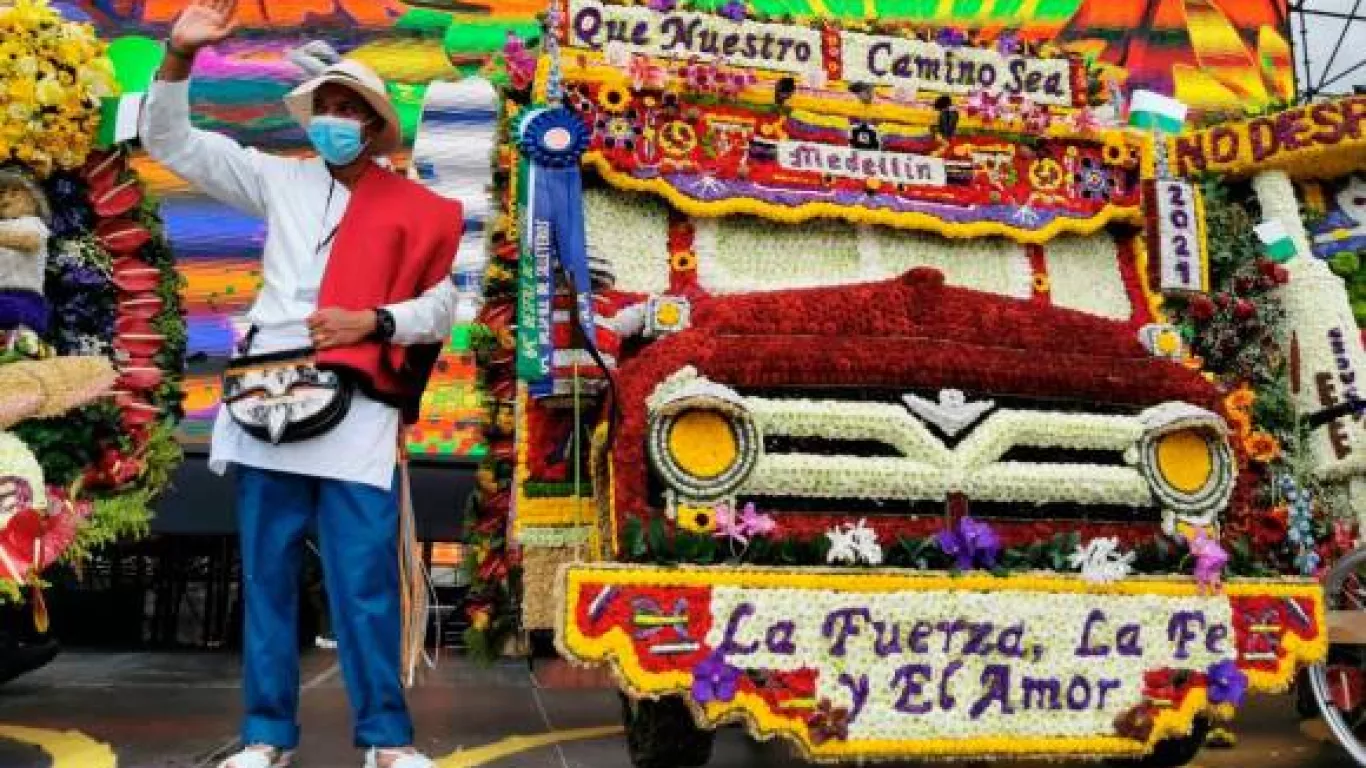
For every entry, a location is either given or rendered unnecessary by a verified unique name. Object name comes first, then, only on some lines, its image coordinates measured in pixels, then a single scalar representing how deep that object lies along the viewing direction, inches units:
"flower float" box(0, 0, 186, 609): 139.8
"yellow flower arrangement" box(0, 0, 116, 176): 148.1
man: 130.5
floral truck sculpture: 117.2
